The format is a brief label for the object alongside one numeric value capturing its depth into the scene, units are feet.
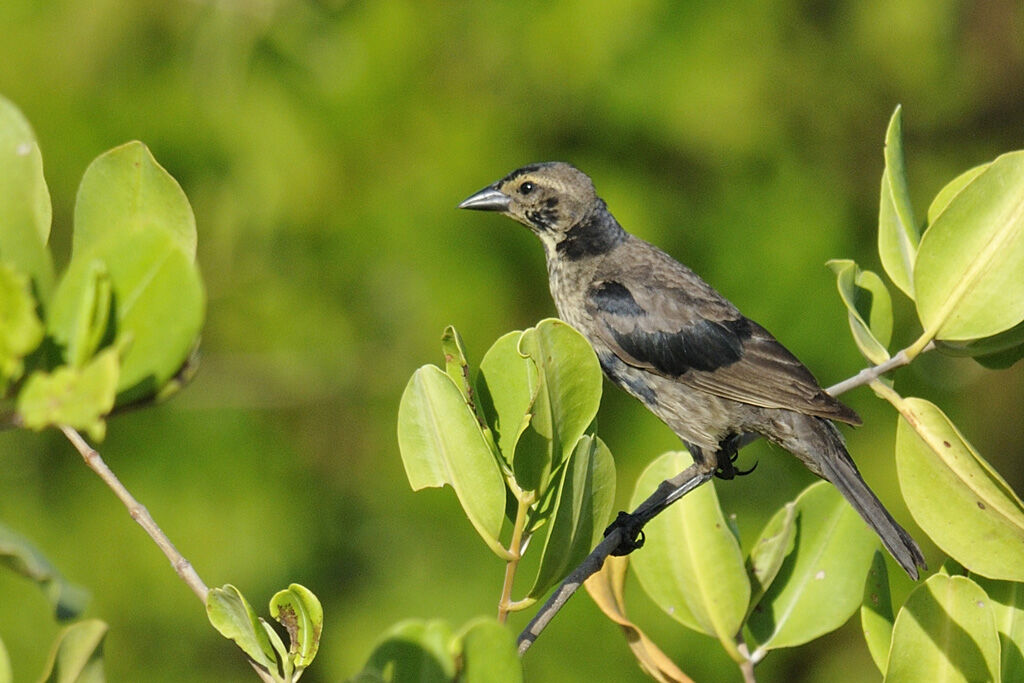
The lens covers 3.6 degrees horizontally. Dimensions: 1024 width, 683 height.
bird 16.18
